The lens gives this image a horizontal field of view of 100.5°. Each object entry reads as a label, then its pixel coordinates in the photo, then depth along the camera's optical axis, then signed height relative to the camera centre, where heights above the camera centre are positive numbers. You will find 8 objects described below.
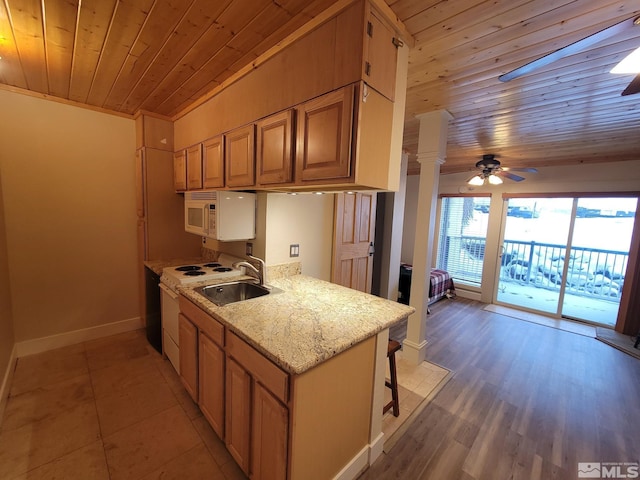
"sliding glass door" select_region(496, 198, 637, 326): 4.18 -0.51
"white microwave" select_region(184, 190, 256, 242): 2.18 -0.04
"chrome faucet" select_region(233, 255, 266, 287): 2.14 -0.47
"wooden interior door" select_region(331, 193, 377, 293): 2.95 -0.29
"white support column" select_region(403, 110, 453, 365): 2.50 +0.03
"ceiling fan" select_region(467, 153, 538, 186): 3.66 +0.71
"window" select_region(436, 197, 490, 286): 5.25 -0.33
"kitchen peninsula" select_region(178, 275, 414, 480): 1.19 -0.86
